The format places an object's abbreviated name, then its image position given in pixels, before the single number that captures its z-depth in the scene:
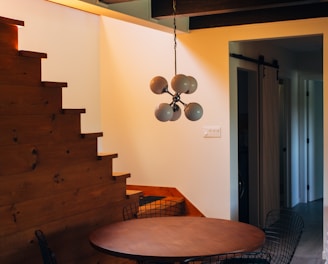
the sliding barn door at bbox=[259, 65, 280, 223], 6.03
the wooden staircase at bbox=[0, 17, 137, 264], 3.05
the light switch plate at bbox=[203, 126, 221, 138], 5.09
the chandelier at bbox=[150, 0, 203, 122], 3.35
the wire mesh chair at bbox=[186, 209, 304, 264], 3.32
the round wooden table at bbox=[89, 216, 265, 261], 2.90
